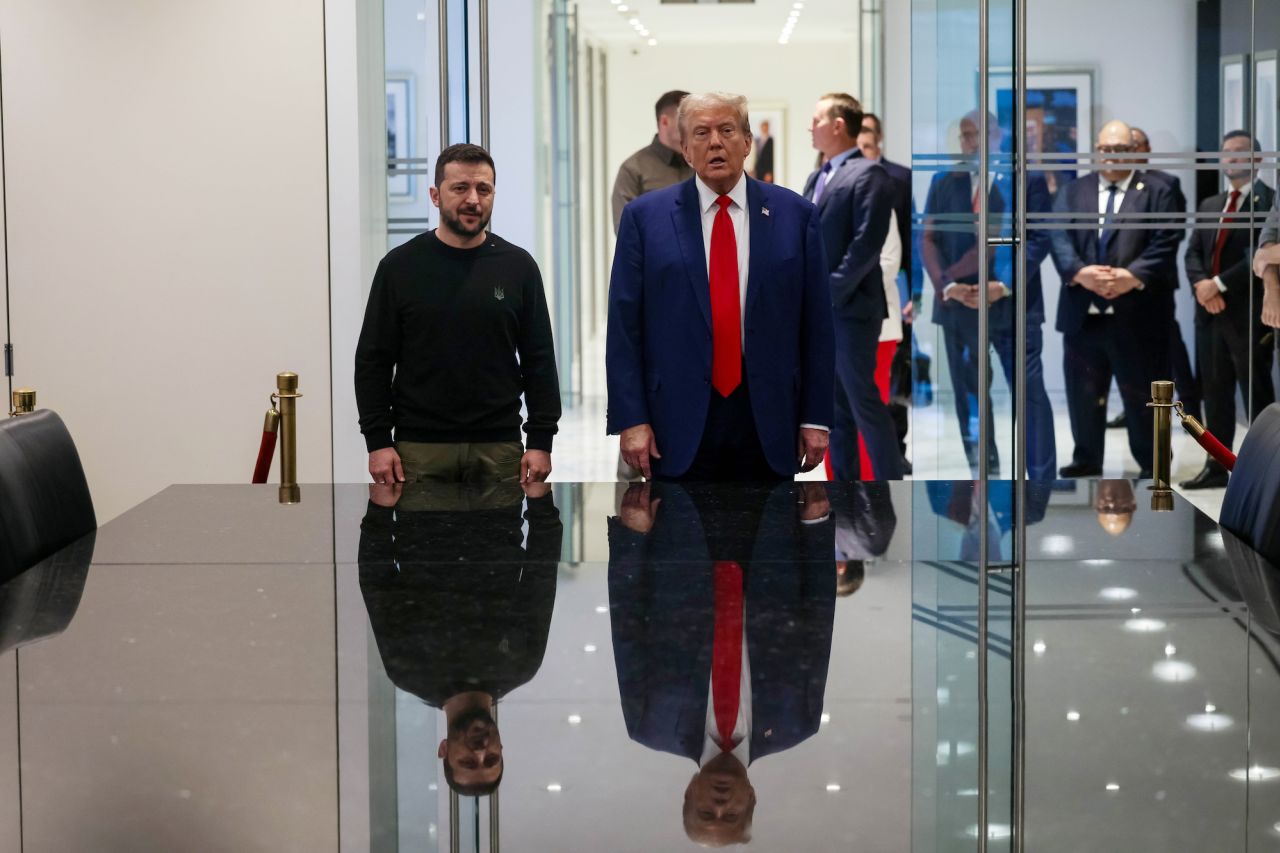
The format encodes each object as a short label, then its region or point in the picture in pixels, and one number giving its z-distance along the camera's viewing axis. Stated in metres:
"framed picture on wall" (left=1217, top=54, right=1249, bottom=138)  6.60
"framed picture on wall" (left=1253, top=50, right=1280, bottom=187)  6.57
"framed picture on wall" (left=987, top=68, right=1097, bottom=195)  6.43
